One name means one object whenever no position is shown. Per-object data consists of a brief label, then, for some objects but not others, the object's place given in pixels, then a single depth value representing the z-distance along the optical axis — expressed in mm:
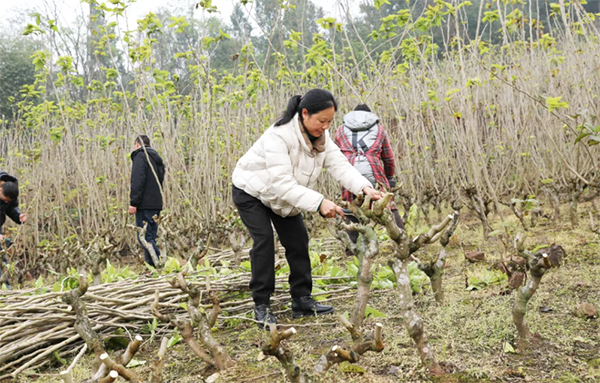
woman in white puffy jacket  2713
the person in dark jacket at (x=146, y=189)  5711
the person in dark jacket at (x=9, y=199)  5198
